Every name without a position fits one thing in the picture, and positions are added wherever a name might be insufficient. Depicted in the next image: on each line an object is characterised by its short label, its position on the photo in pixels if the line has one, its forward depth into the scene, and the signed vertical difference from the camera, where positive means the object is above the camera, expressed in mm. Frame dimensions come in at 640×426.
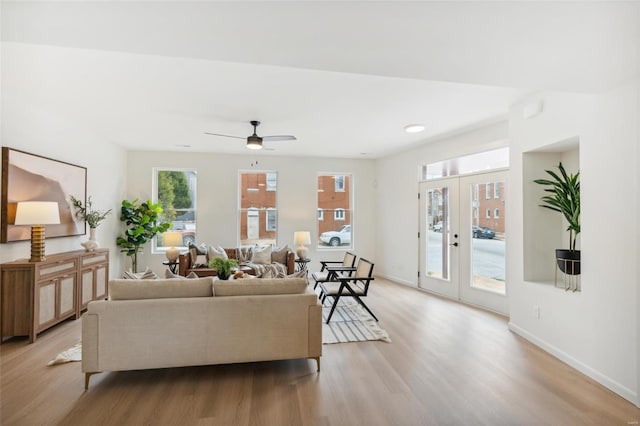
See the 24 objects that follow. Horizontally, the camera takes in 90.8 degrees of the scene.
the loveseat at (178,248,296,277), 5332 -867
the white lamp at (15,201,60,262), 3486 -27
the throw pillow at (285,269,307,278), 3200 -603
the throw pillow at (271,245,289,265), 6250 -770
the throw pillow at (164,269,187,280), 3211 -606
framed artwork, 3541 +371
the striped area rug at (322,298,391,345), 3598 -1383
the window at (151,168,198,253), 6930 +375
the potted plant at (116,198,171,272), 6176 -204
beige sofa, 2590 -926
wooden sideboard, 3414 -895
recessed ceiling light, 4730 +1349
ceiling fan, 4355 +1087
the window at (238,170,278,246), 7246 +194
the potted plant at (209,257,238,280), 4055 -653
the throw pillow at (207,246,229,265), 5879 -690
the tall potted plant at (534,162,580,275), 3033 +113
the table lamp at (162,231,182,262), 5842 -493
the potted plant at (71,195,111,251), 4680 -5
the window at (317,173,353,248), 7613 +159
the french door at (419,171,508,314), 4723 -360
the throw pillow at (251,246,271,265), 6148 -779
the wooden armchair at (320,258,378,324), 4117 -928
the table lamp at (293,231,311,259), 6316 -500
